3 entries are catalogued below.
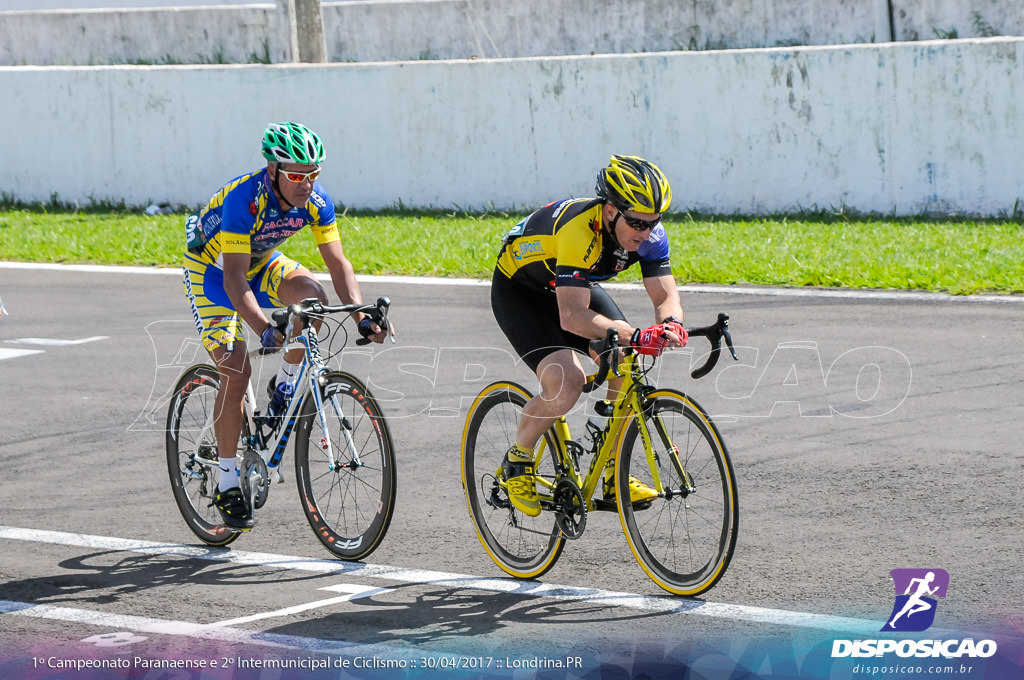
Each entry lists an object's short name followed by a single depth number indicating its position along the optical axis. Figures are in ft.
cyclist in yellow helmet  36.06
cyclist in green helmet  40.37
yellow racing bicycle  36.14
